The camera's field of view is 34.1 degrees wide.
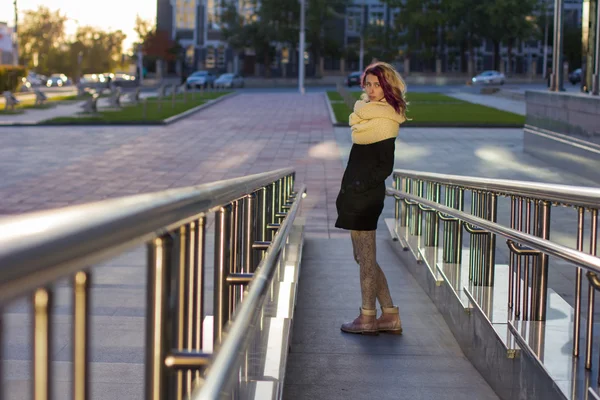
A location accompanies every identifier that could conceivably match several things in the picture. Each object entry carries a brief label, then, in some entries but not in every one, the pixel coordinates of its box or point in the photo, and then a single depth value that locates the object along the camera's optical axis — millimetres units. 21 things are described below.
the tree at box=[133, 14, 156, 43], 105788
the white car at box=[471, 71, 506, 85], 80312
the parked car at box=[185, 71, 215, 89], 76250
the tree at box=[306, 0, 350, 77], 86000
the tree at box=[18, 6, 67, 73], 120000
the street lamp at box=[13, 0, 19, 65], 67750
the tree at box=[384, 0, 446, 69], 87375
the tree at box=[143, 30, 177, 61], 95312
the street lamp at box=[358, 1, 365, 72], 92494
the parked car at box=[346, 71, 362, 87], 78831
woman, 5770
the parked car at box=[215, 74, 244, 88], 76562
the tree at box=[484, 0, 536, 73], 83688
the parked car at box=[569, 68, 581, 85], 78238
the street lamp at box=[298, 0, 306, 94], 59000
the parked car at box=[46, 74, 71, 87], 87938
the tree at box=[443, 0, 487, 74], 86312
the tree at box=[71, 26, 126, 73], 120494
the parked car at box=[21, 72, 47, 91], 85438
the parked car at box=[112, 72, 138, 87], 84044
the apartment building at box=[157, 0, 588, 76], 99250
